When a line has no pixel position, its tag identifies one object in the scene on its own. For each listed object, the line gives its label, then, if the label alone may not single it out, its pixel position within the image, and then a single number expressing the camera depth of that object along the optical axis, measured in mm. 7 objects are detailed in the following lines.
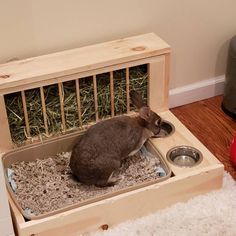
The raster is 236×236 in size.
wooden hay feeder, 1945
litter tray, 2046
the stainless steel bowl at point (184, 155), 2160
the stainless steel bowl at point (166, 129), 2264
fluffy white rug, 1966
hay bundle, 2184
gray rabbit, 2025
